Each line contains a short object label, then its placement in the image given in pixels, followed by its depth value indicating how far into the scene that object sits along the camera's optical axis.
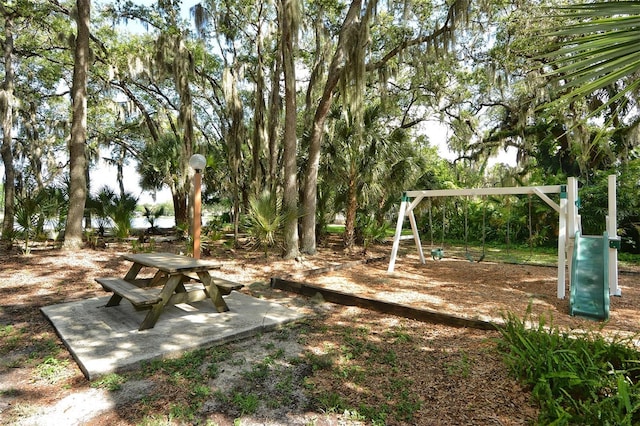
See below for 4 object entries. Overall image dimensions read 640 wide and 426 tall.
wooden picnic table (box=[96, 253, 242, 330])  3.45
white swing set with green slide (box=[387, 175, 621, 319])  4.31
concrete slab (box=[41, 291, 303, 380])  2.89
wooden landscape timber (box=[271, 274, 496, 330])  3.70
